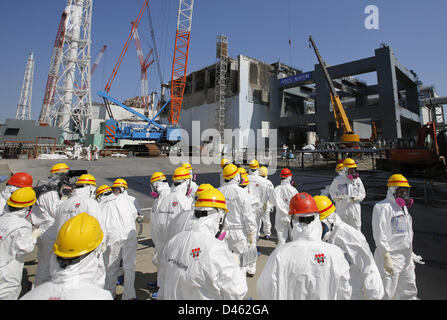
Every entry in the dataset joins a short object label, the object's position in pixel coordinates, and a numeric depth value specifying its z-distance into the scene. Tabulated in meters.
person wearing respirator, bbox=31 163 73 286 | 3.05
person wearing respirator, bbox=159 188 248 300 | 1.72
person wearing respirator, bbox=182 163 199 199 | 4.63
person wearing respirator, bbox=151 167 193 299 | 3.24
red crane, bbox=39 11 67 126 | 41.24
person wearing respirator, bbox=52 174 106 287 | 3.03
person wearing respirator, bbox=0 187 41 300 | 2.46
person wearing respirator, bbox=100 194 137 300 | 3.15
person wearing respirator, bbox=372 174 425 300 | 2.91
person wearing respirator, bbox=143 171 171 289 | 3.37
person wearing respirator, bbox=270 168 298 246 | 5.39
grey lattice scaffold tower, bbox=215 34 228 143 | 34.56
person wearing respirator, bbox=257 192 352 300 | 1.63
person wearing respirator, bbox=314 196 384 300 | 2.04
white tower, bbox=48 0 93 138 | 32.16
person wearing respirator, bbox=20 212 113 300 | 1.37
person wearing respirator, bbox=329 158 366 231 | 4.88
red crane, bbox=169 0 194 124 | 33.47
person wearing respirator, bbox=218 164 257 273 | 3.72
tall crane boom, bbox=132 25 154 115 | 57.49
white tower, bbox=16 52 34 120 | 56.59
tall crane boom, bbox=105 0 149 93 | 40.93
